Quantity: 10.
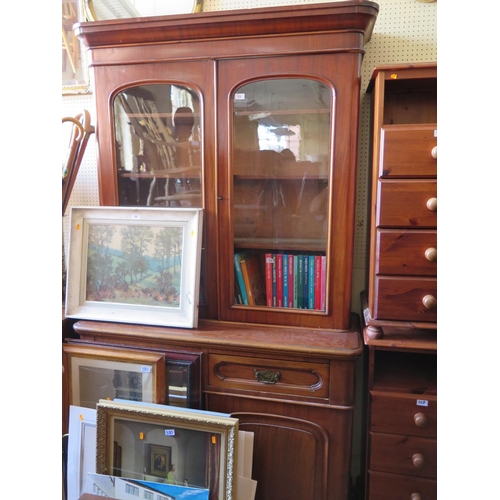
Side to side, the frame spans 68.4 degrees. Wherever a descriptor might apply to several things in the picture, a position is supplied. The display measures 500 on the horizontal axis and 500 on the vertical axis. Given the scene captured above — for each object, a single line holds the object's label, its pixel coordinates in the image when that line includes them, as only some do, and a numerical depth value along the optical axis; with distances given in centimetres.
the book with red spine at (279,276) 130
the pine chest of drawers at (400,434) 112
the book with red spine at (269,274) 130
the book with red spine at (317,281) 124
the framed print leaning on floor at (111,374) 121
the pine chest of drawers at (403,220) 103
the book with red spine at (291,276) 128
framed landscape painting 125
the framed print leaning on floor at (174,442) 112
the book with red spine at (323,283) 123
